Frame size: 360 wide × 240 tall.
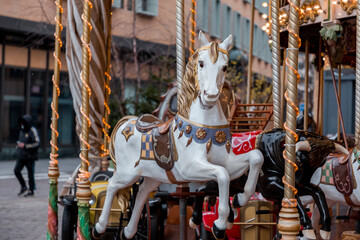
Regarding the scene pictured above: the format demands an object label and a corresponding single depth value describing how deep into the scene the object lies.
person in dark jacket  11.80
